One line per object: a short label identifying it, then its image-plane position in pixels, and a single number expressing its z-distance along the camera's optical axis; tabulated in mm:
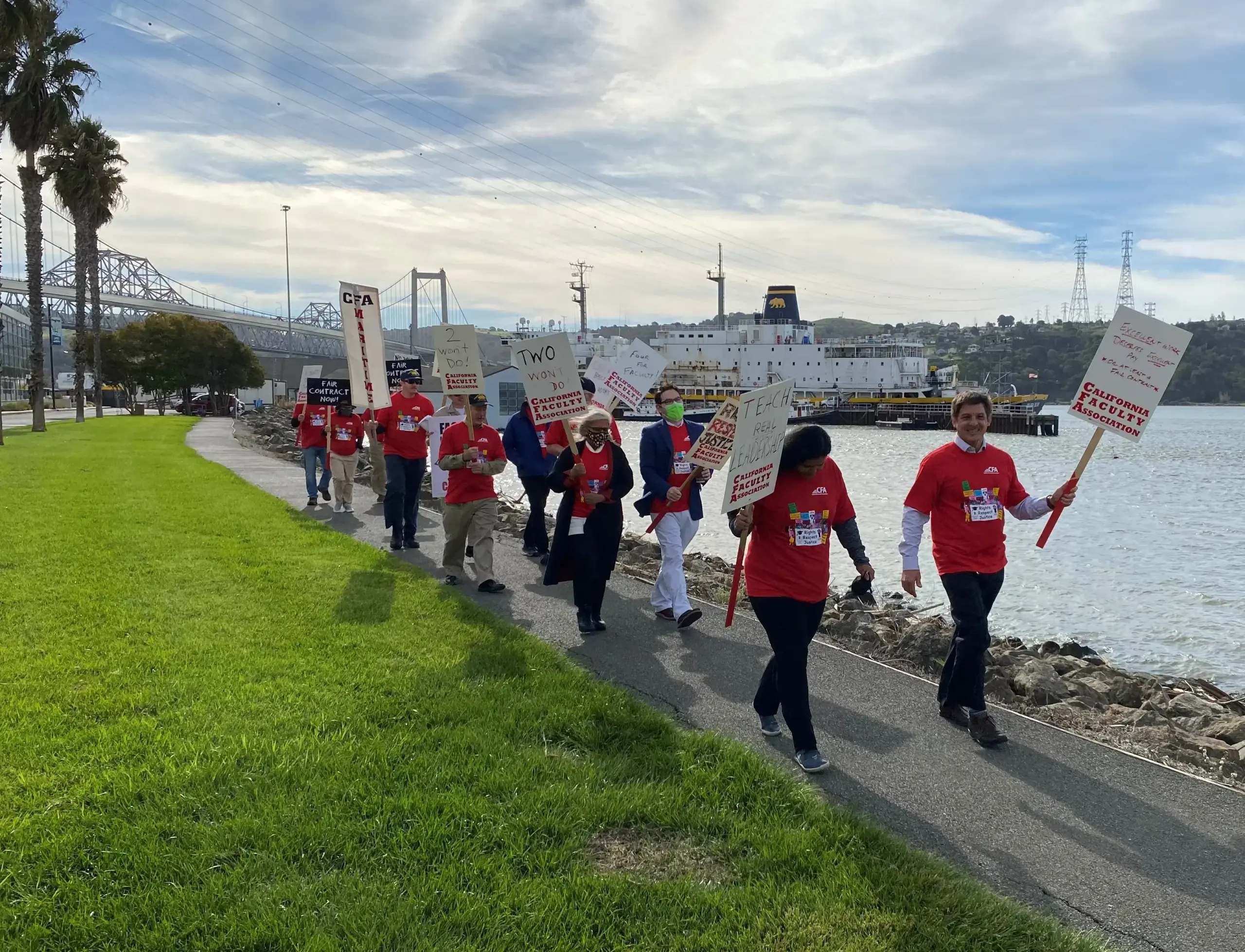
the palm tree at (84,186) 38719
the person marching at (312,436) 14898
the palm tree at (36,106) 29234
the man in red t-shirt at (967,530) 5582
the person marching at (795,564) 5012
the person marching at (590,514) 7684
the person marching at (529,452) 10148
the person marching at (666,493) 8117
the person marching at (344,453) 14727
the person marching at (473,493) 8906
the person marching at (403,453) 11609
